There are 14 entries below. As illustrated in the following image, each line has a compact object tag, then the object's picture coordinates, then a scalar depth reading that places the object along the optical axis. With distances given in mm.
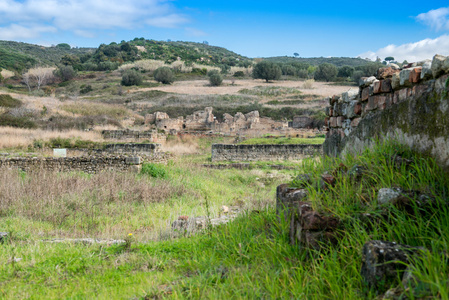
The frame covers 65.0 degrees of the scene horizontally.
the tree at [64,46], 133875
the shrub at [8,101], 29703
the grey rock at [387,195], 2989
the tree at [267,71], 69500
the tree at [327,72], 71125
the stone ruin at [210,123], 31781
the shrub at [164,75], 64750
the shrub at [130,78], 59812
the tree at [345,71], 73450
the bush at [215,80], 62750
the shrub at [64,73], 66312
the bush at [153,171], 11749
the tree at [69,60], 83062
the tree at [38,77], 58906
